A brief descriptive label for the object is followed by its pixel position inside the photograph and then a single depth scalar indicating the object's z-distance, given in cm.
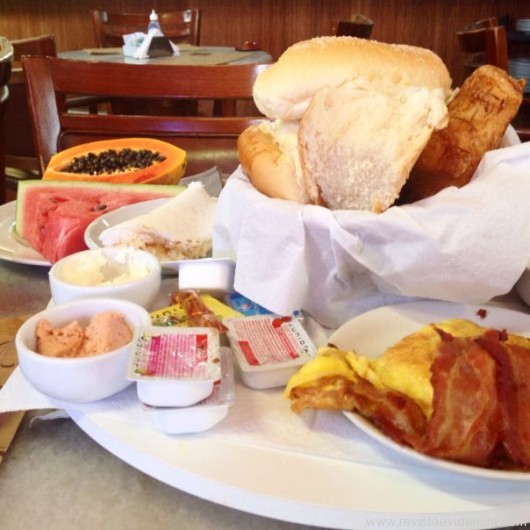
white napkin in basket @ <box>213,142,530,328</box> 70
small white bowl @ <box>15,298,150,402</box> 65
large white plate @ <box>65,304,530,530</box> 53
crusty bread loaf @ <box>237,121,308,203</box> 81
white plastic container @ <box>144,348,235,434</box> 61
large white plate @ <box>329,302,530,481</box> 74
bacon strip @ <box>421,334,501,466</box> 53
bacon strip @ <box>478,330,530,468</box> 52
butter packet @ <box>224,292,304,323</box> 84
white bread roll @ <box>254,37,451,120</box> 83
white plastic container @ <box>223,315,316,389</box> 69
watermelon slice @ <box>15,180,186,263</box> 109
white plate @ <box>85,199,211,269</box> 105
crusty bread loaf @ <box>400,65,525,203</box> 79
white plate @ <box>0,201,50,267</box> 108
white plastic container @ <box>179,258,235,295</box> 89
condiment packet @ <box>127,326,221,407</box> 61
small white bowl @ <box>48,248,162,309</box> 83
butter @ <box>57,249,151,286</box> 90
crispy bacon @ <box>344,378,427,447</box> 56
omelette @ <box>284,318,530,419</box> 60
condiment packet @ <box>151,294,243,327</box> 80
